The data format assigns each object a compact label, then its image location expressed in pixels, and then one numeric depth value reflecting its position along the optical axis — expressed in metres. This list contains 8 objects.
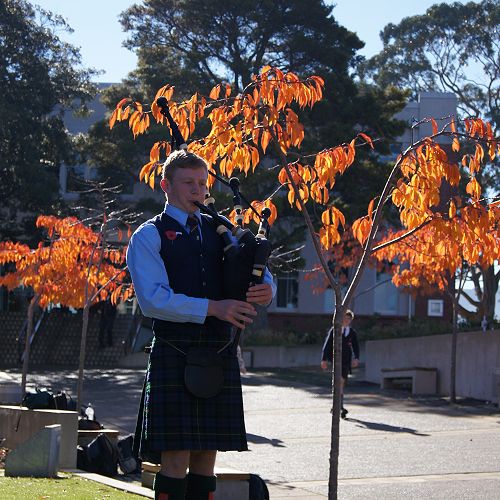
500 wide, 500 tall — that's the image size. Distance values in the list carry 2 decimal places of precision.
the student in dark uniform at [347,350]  22.76
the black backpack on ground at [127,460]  13.94
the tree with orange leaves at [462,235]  9.71
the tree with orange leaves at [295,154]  9.47
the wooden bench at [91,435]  14.63
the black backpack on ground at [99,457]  13.72
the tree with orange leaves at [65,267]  21.76
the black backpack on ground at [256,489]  10.58
